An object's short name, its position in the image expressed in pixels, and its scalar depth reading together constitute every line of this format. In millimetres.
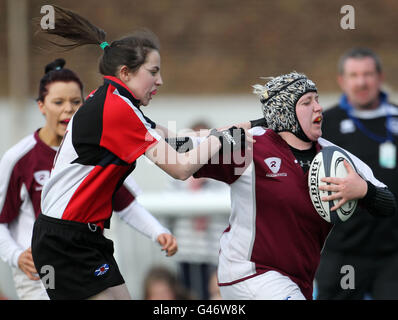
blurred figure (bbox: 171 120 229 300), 15727
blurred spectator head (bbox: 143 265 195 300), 13859
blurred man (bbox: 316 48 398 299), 12906
